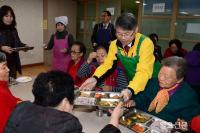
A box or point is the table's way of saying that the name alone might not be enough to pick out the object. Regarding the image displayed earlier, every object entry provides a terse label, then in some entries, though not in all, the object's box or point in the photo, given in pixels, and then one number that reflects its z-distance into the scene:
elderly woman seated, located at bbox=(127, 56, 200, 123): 1.68
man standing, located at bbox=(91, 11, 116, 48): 5.14
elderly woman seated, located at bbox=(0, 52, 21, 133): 1.49
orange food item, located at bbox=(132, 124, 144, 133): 1.46
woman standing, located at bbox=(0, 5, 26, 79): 3.12
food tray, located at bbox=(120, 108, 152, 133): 1.48
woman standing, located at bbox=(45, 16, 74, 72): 3.69
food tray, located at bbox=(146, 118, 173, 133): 1.44
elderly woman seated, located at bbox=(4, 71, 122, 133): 0.92
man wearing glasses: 1.71
